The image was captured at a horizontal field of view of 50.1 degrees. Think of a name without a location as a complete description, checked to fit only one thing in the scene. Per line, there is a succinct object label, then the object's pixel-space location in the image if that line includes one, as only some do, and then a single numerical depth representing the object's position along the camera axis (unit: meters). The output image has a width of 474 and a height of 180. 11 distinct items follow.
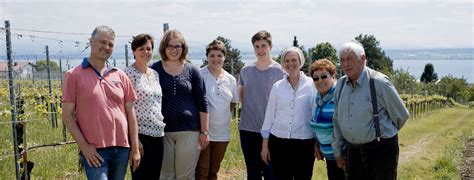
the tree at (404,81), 28.91
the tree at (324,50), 39.25
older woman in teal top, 3.95
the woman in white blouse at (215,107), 4.26
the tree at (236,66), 11.67
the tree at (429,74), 61.92
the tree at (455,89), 47.94
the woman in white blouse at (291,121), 4.10
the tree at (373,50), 52.28
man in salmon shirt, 3.15
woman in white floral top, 3.65
